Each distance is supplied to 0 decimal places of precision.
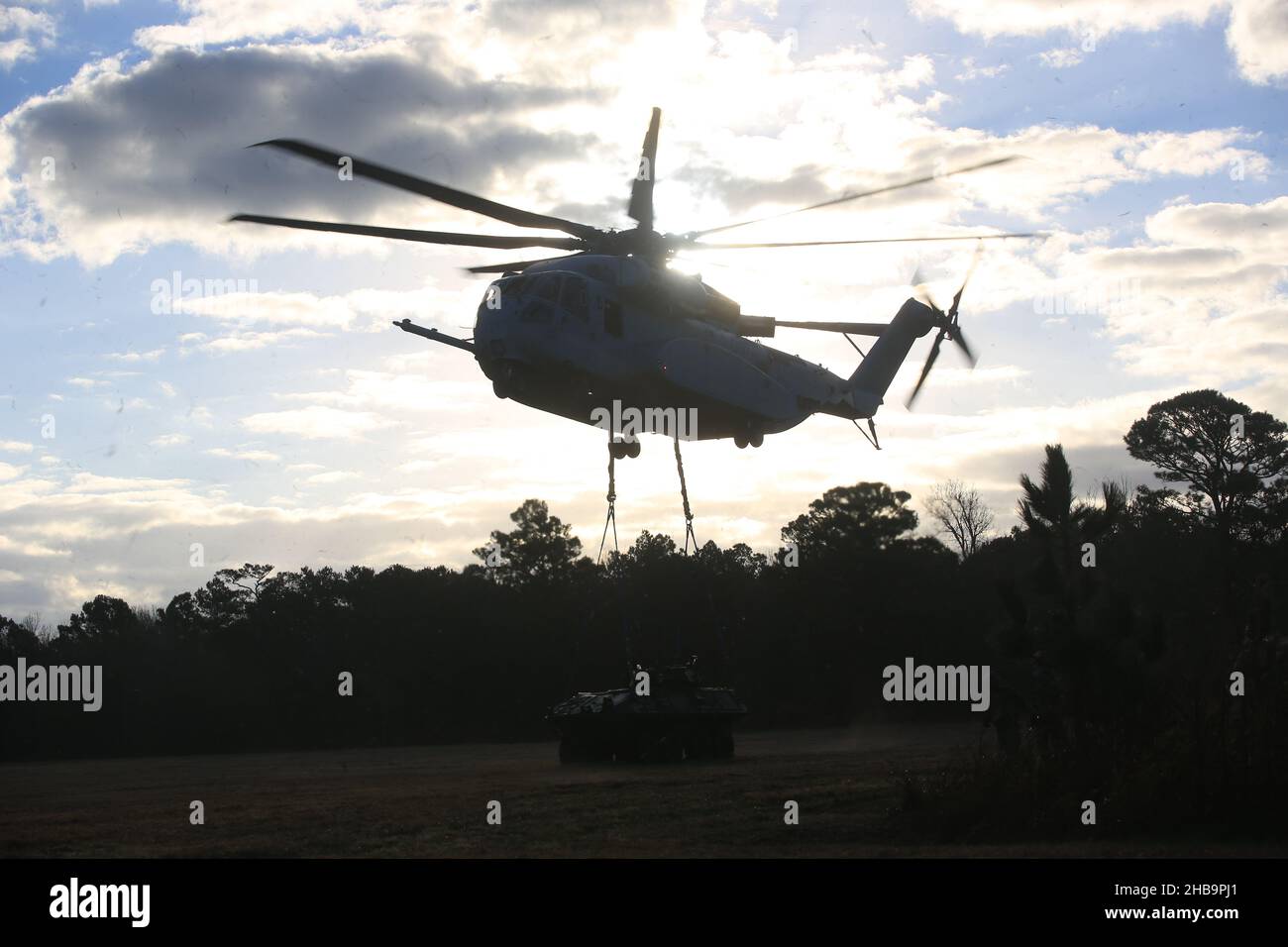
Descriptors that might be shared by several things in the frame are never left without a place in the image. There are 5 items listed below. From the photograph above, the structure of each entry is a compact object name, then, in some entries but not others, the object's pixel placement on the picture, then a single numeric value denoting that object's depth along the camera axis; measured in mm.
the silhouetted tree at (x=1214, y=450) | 57656
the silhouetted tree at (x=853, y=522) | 61469
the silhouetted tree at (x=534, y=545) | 72875
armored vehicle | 33250
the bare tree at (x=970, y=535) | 72125
